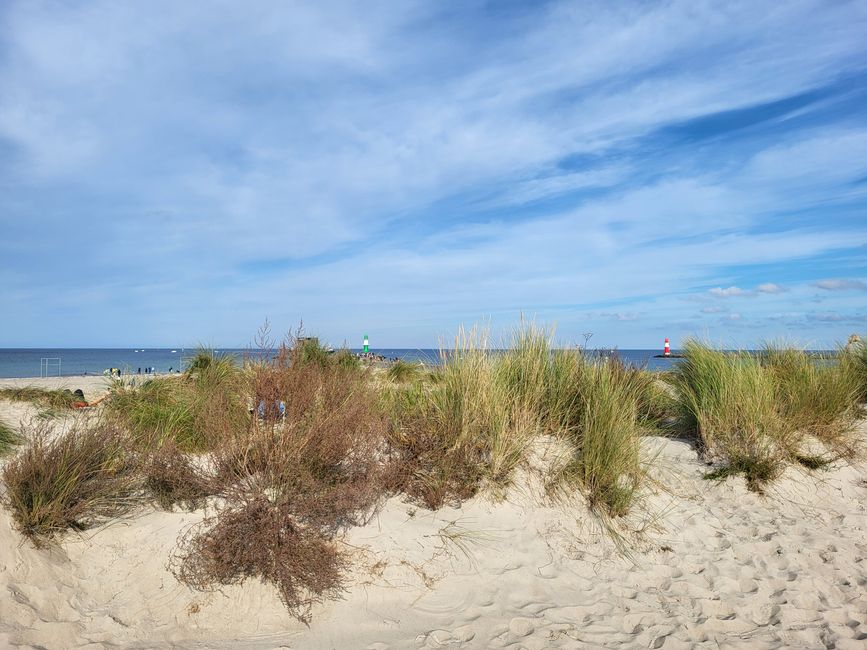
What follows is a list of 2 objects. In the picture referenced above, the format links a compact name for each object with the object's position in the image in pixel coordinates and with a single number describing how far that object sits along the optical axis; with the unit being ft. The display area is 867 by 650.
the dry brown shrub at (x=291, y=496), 15.76
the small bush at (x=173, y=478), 18.10
